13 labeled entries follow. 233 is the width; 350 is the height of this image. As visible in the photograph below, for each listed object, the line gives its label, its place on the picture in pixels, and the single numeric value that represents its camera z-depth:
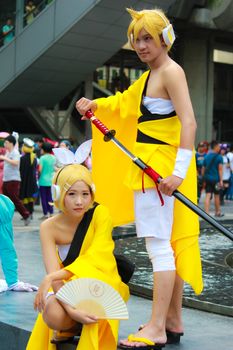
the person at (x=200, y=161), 16.68
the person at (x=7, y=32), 20.78
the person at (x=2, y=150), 10.95
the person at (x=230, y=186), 18.15
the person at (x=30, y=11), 20.39
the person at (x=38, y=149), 15.83
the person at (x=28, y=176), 12.34
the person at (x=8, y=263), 5.28
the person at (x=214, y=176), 13.51
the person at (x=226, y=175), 17.38
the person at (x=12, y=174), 10.91
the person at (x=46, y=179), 12.44
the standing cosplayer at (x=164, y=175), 3.62
